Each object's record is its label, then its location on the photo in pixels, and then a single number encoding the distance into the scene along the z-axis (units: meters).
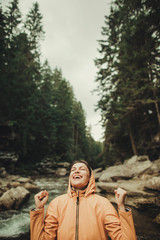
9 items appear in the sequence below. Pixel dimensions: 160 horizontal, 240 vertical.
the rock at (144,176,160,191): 5.69
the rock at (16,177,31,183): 11.25
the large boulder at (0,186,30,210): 5.50
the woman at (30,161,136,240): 1.72
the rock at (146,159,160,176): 8.38
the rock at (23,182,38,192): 9.55
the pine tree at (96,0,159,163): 9.79
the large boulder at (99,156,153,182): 9.15
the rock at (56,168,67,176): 20.70
